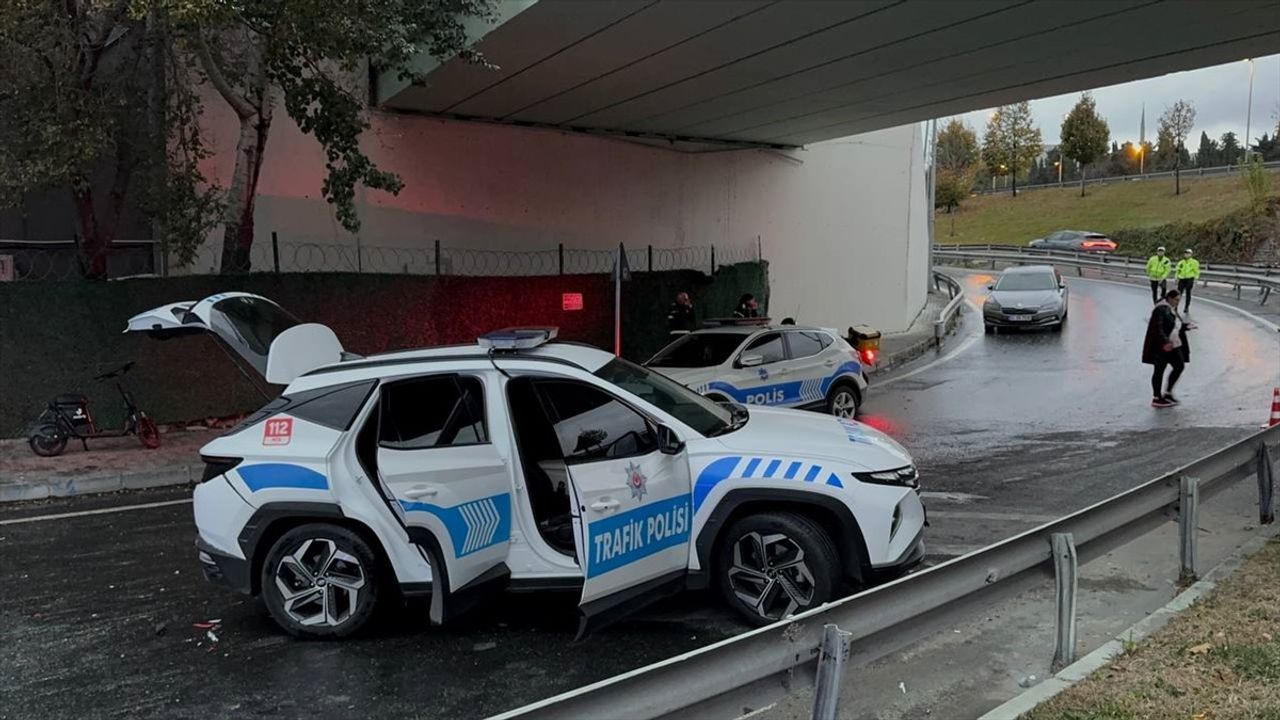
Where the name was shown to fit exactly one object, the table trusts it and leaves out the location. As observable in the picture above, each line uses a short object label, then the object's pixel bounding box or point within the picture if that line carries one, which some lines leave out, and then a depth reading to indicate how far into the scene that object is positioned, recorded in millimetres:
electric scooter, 10320
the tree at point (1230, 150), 73488
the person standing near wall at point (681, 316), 16016
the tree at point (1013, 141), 71312
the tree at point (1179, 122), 71312
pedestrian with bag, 12773
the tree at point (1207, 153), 77250
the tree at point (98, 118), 10086
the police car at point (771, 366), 11164
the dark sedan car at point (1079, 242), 48656
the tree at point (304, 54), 9617
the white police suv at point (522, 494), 4902
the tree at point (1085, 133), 67688
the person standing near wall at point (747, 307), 15836
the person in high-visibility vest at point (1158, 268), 24312
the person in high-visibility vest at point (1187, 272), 23281
